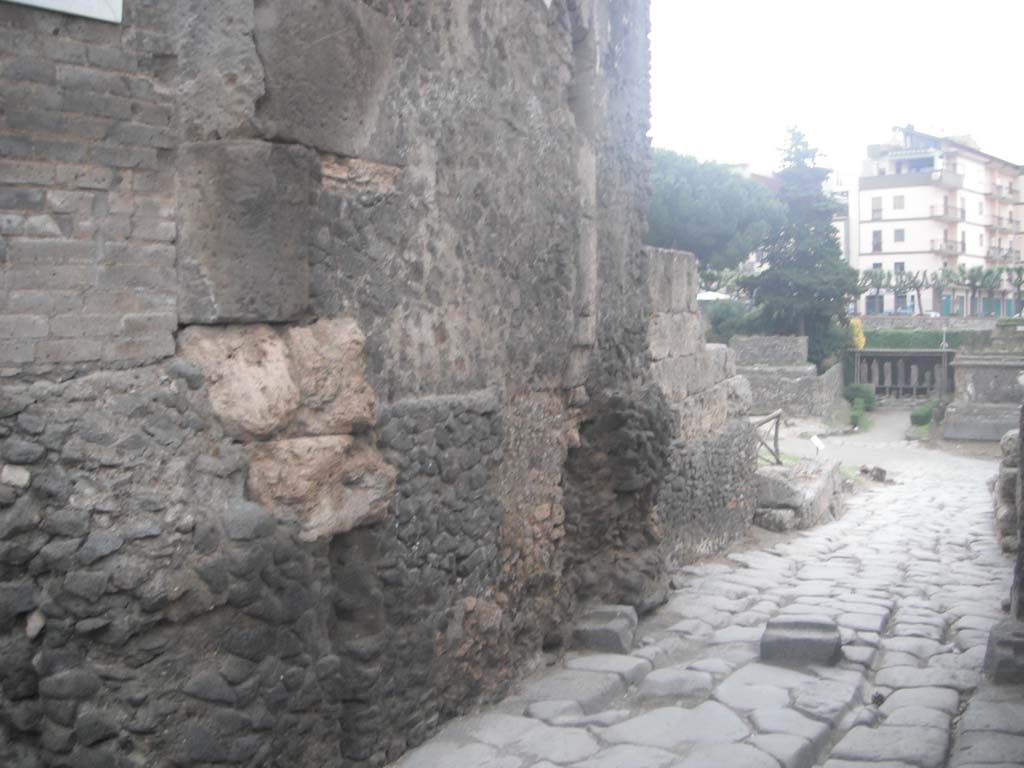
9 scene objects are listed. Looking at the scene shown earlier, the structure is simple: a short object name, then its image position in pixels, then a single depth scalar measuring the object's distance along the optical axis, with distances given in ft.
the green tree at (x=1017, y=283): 179.52
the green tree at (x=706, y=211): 100.12
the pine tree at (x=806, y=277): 116.16
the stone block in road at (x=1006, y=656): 17.63
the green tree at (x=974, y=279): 176.65
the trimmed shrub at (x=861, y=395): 115.85
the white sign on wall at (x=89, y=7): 10.98
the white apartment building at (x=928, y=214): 193.77
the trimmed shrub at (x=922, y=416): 99.25
